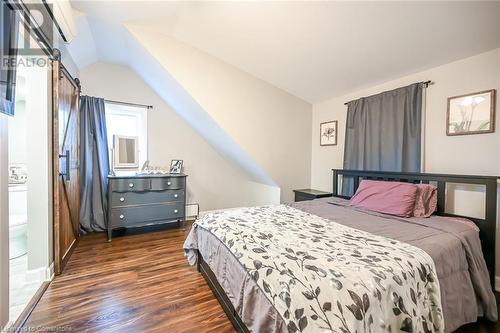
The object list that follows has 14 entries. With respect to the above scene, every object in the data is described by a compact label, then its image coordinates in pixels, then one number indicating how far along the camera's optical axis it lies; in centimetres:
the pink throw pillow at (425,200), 208
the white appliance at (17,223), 243
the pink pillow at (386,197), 208
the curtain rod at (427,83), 236
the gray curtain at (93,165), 308
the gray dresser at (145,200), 297
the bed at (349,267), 94
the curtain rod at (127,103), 332
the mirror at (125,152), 339
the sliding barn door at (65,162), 202
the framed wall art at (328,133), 351
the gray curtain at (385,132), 246
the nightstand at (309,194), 329
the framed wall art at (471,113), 196
